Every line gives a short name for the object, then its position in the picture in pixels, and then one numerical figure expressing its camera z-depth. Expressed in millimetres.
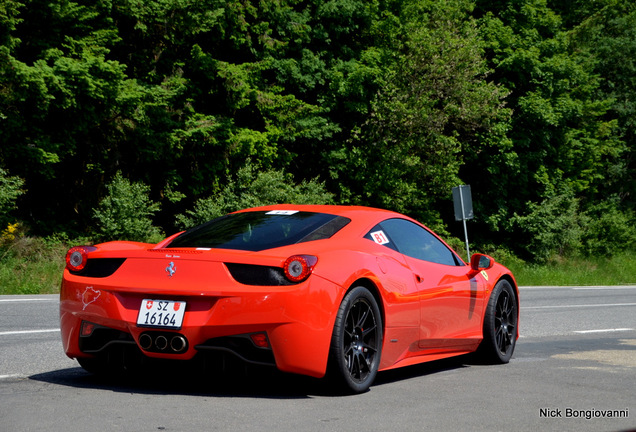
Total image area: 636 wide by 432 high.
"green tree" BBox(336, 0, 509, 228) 32569
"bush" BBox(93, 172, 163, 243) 24344
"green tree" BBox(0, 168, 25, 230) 21078
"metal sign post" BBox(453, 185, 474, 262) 23625
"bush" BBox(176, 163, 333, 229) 26766
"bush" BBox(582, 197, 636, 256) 44800
